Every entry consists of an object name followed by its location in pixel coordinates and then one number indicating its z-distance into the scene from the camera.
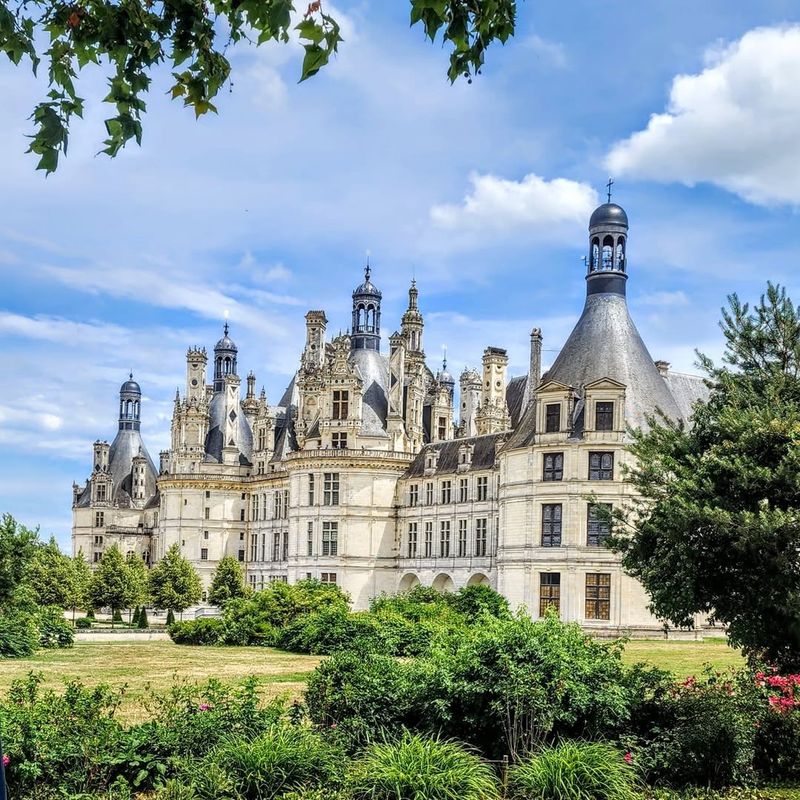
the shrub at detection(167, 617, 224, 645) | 43.50
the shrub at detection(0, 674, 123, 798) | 12.72
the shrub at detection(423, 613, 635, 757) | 14.18
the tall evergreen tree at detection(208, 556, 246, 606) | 69.50
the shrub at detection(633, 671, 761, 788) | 14.41
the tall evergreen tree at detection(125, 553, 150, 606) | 66.38
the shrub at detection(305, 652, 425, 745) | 15.10
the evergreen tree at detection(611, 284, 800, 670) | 17.84
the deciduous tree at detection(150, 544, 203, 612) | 66.38
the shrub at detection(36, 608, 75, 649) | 39.59
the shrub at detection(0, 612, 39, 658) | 35.16
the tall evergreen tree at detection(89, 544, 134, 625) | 65.88
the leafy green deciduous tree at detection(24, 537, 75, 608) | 63.56
